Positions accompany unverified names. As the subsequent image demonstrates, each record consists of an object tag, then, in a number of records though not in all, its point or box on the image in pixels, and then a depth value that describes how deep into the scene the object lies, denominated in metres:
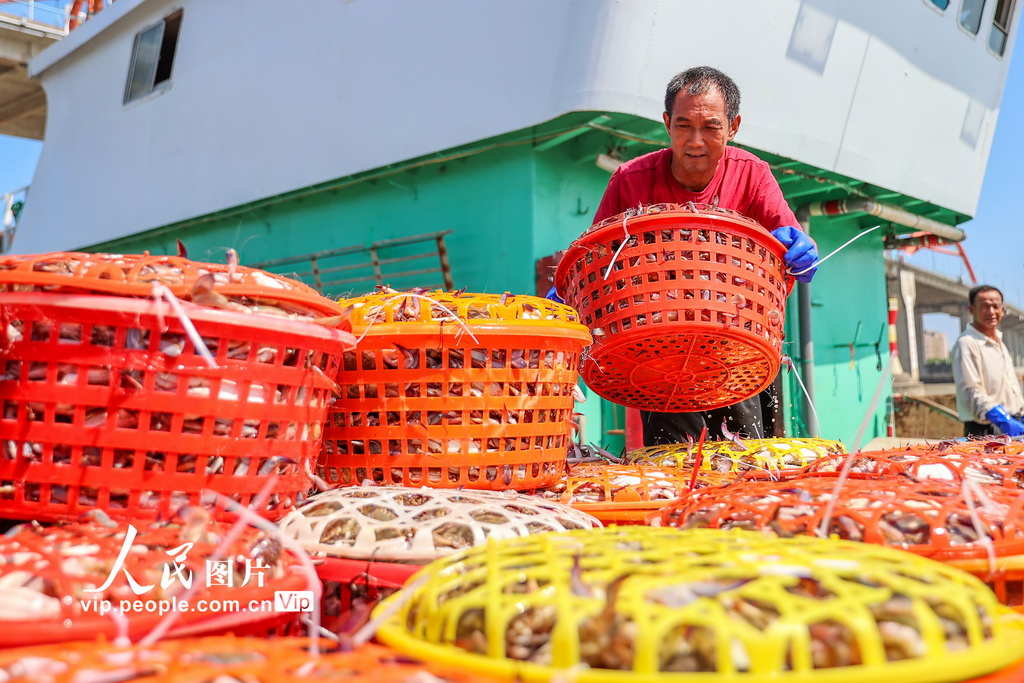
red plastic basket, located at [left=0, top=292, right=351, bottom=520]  1.01
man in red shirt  2.17
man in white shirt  4.77
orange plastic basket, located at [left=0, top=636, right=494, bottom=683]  0.60
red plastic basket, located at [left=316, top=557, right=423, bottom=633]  1.01
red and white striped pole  7.69
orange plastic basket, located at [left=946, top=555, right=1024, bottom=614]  0.96
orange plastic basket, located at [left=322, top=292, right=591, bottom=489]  1.42
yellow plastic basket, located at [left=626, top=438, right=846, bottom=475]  1.92
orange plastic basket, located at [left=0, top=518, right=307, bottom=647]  0.74
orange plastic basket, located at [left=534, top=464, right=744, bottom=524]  1.46
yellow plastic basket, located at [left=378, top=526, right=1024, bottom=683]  0.59
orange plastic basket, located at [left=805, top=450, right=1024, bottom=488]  1.40
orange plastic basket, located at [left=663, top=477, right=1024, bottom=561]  0.98
